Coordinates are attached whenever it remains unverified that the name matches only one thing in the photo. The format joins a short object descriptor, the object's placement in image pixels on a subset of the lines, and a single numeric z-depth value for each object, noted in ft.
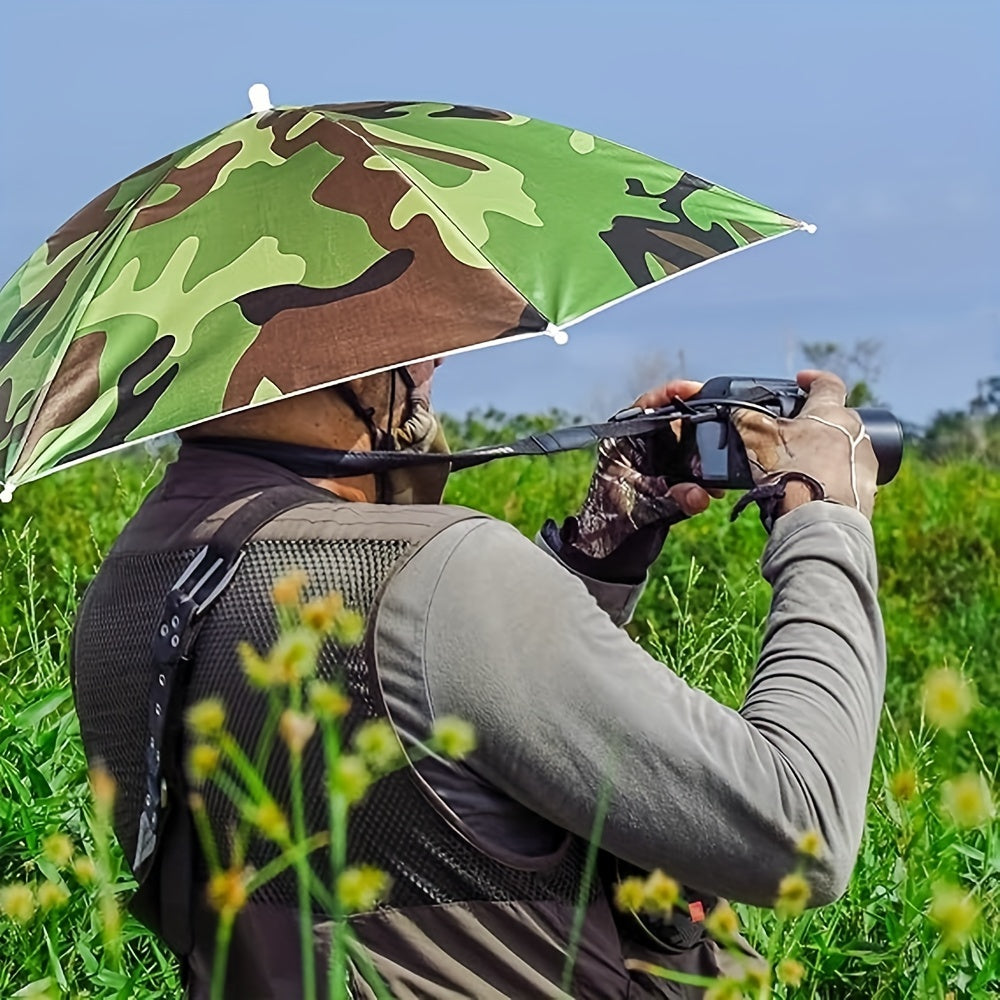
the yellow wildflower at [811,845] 9.33
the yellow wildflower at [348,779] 8.58
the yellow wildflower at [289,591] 9.25
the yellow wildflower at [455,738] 8.87
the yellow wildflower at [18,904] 9.05
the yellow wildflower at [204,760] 8.88
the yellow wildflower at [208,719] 8.94
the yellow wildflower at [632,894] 8.98
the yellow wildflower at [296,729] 8.71
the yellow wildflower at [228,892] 8.75
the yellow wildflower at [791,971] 8.91
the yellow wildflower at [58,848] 9.15
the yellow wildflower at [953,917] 8.35
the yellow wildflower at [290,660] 8.73
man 9.61
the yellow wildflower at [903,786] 8.88
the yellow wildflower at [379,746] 8.82
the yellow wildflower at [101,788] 9.29
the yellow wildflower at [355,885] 8.55
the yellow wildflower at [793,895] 8.85
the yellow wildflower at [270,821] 8.61
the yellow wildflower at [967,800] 8.51
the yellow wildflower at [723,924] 8.85
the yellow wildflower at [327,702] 8.72
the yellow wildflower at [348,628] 9.14
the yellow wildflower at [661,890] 8.94
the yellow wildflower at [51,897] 9.11
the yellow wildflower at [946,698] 8.64
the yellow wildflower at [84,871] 8.99
